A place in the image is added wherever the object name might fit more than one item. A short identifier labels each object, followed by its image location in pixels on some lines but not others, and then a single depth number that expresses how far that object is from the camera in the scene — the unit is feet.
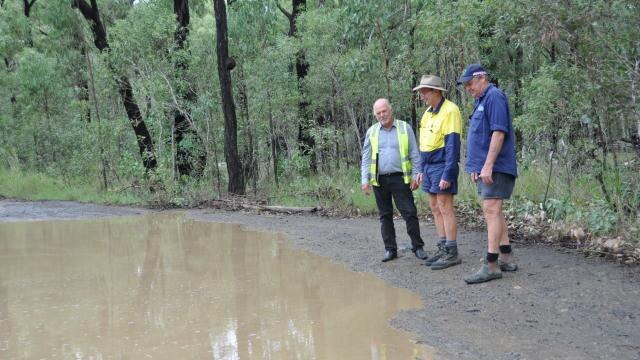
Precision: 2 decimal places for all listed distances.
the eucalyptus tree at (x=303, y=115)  53.62
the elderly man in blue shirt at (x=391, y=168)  22.82
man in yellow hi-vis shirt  20.71
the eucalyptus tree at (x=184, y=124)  53.06
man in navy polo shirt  18.75
